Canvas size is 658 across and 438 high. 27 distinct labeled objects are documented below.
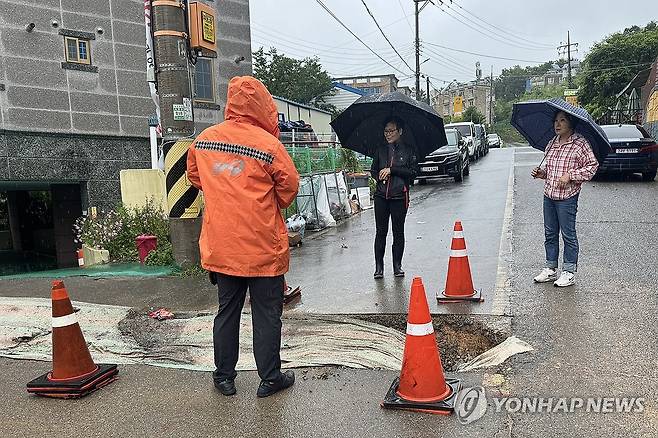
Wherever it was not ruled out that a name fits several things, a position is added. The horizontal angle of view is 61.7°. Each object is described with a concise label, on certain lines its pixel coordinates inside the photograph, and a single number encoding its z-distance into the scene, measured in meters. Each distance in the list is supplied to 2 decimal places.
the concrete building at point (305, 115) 31.52
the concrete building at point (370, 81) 81.25
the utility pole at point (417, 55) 38.89
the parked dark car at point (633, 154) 14.37
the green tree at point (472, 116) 63.81
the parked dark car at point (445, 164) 18.23
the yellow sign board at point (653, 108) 25.07
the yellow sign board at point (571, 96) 46.89
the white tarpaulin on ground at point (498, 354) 3.93
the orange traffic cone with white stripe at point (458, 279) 5.40
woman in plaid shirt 5.62
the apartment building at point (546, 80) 113.41
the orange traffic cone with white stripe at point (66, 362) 3.82
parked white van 26.09
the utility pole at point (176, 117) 7.00
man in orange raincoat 3.56
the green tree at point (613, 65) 37.91
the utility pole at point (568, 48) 70.35
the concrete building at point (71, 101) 10.34
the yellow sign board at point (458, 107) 69.44
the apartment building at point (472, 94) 108.19
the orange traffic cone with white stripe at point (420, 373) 3.37
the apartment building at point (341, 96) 61.66
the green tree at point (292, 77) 57.81
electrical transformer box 7.14
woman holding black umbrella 6.40
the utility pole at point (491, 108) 87.95
